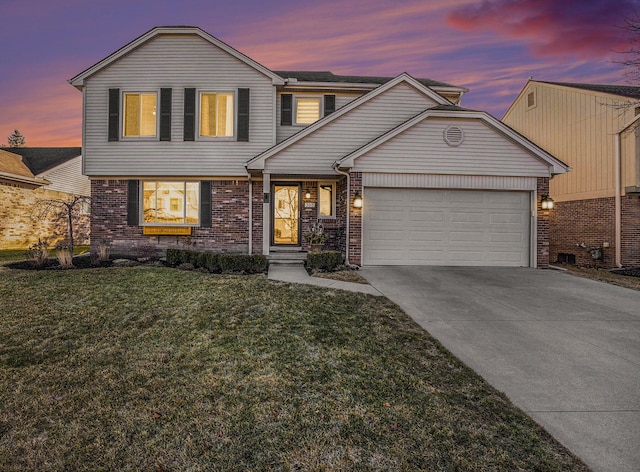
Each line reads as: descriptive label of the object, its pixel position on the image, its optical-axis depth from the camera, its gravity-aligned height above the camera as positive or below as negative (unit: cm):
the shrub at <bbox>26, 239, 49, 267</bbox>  923 -56
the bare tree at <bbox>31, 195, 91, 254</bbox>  1711 +129
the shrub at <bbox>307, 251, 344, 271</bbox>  931 -62
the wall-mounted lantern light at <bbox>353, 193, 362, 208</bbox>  1000 +110
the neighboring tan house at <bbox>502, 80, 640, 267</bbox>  1150 +264
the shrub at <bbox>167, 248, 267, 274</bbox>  906 -70
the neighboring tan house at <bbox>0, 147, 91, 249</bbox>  1577 +243
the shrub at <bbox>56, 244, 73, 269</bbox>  889 -63
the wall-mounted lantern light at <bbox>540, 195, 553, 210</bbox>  1021 +113
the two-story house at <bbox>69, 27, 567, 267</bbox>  1035 +237
